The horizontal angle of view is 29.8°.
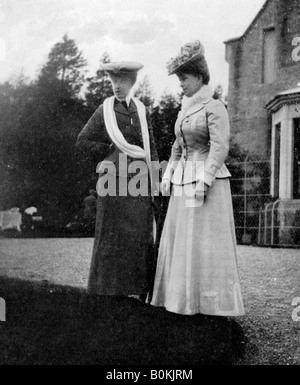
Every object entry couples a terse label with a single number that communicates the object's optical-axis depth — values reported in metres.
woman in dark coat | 3.10
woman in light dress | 2.85
